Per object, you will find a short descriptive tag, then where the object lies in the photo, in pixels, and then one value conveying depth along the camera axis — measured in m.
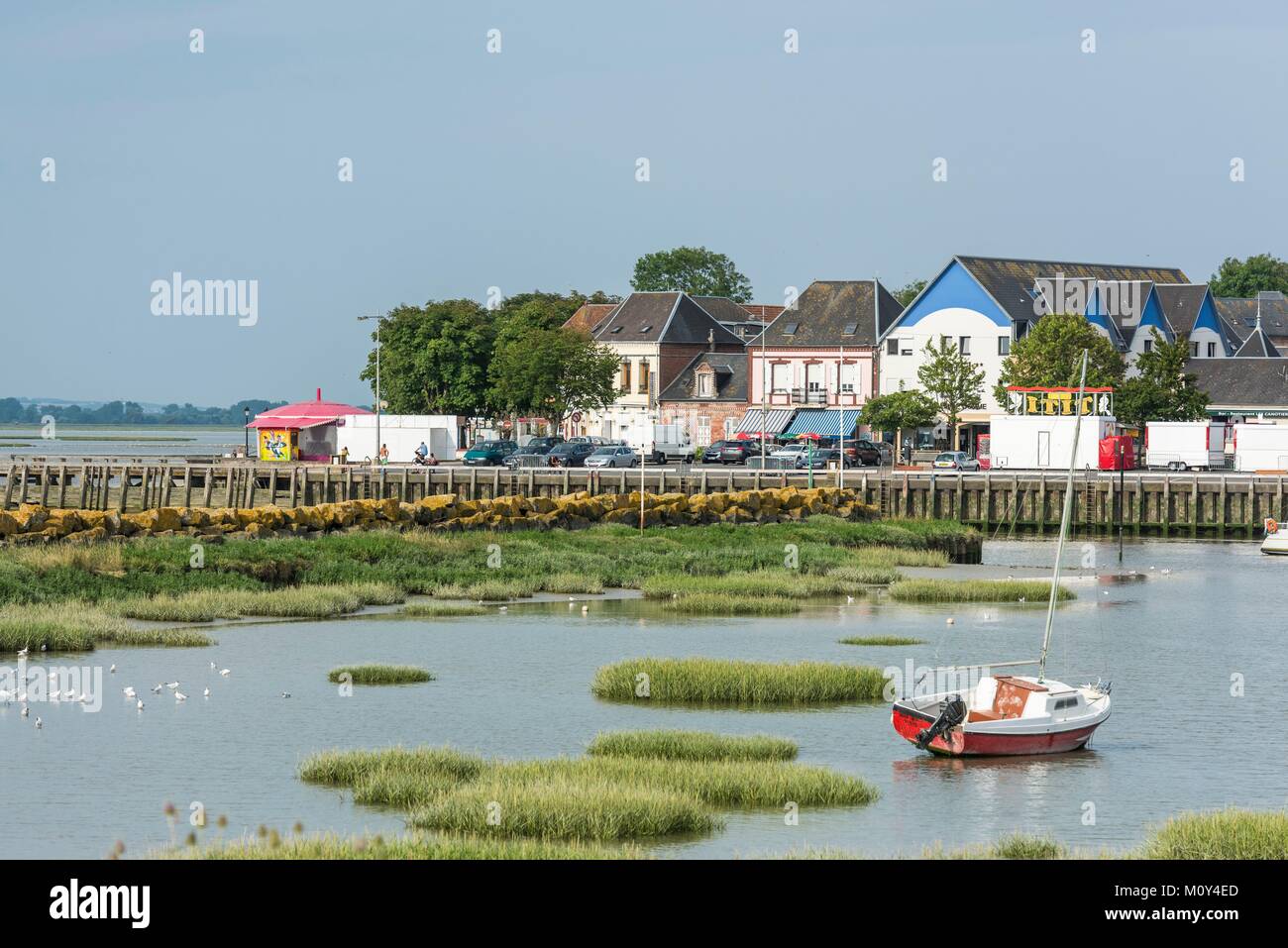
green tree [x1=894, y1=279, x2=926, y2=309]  186.09
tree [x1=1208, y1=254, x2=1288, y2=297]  196.50
